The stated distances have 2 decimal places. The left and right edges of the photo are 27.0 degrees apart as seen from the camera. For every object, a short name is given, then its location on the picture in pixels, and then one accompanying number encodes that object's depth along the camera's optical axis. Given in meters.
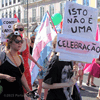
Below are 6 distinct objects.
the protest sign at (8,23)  6.10
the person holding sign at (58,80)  2.45
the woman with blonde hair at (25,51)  3.82
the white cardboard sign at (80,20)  2.73
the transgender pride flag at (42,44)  4.92
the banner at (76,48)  2.68
